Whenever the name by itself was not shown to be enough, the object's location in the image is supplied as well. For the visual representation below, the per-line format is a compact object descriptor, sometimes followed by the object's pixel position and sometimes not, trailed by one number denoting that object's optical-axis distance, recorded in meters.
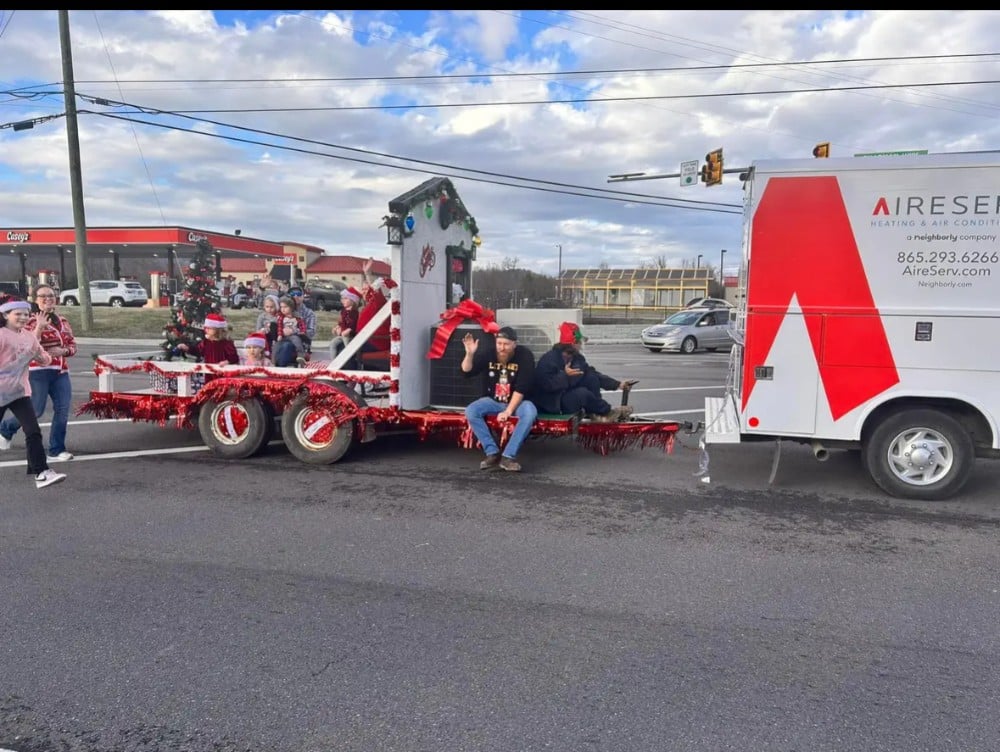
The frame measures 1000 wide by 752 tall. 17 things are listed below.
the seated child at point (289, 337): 8.57
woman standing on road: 7.19
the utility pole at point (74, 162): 21.14
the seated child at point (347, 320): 8.70
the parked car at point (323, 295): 36.62
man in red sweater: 7.47
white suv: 38.44
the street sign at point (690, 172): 19.59
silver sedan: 24.20
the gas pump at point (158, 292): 38.95
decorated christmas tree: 9.71
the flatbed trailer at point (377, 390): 6.96
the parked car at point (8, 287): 34.95
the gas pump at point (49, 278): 38.04
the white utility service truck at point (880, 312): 5.68
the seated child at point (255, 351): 7.77
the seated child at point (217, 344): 7.95
